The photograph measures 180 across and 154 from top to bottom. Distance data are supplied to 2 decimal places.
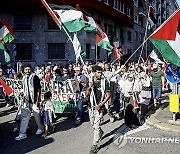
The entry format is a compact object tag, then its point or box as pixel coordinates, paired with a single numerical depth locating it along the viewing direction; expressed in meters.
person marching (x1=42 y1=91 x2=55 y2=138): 4.73
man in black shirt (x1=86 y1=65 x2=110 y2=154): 3.91
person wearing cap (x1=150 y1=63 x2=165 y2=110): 7.26
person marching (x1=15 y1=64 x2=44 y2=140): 4.60
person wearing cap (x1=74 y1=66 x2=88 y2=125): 5.46
